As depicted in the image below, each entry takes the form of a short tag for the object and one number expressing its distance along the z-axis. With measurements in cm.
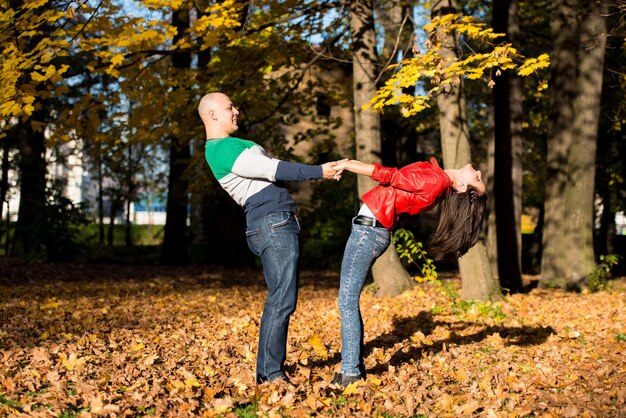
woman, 509
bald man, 493
